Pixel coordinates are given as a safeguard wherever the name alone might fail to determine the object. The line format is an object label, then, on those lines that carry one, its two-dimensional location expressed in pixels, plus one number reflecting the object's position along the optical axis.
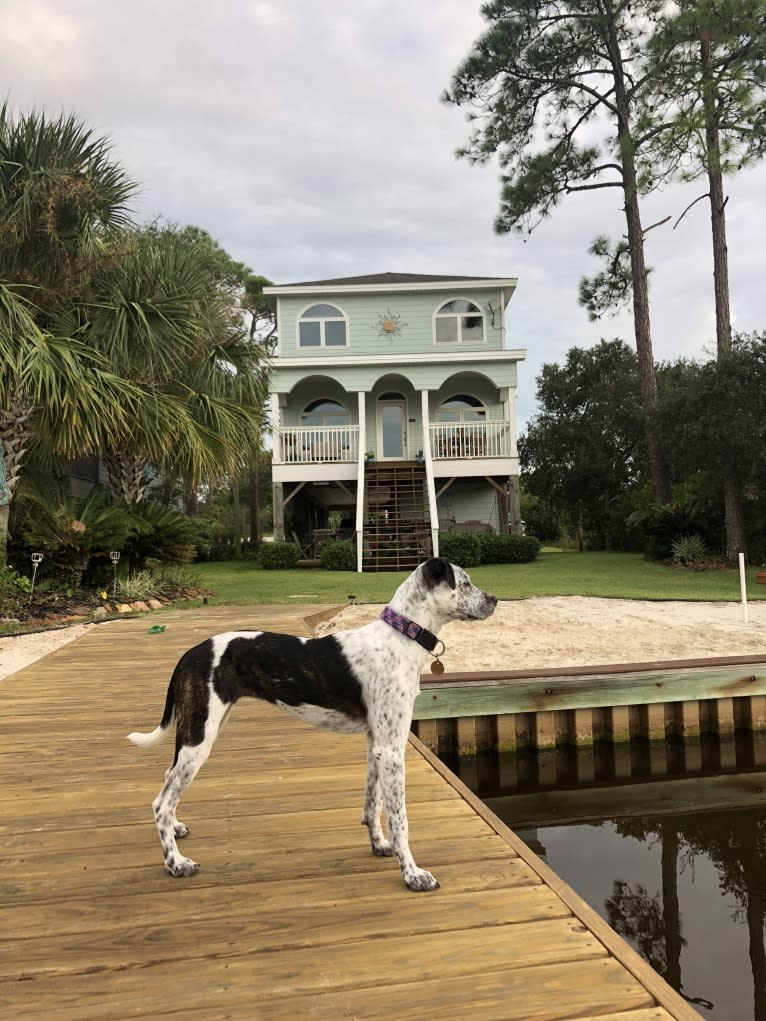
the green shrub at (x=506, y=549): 17.52
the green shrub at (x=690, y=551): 16.00
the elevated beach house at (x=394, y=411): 18.30
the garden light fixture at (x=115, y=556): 9.84
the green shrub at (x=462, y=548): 16.64
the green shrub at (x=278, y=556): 17.31
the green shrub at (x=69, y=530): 9.63
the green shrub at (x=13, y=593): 8.71
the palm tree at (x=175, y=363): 10.37
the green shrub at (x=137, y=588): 10.23
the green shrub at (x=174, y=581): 11.36
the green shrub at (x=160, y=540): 11.43
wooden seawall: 4.87
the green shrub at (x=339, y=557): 16.66
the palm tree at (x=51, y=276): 8.70
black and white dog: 2.16
